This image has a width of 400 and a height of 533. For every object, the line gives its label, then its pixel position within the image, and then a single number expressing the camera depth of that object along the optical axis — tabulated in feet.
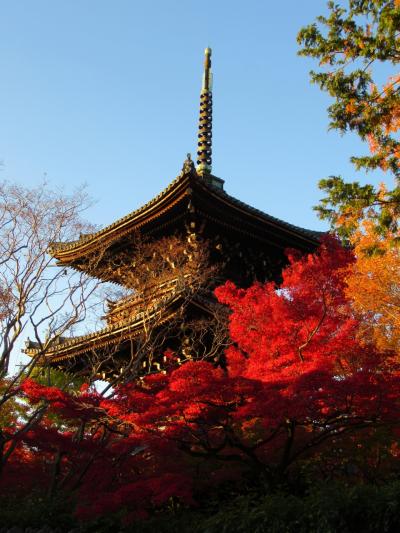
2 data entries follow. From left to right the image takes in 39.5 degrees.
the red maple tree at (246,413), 29.50
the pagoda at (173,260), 49.52
